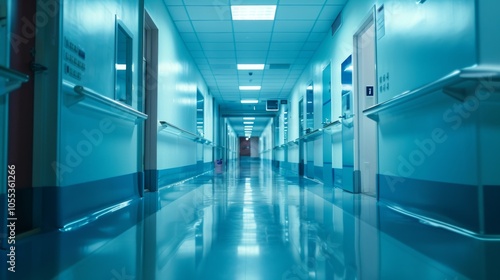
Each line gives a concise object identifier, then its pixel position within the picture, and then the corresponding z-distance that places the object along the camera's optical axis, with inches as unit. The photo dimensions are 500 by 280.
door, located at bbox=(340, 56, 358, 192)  193.8
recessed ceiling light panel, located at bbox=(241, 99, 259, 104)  570.3
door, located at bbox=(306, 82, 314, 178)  325.1
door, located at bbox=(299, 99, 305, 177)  378.6
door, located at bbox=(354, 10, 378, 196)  186.2
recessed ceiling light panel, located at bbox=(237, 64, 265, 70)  342.6
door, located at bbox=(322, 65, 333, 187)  244.7
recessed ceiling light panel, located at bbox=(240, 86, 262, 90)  454.6
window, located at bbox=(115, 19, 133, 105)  157.3
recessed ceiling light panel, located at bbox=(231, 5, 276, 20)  207.4
